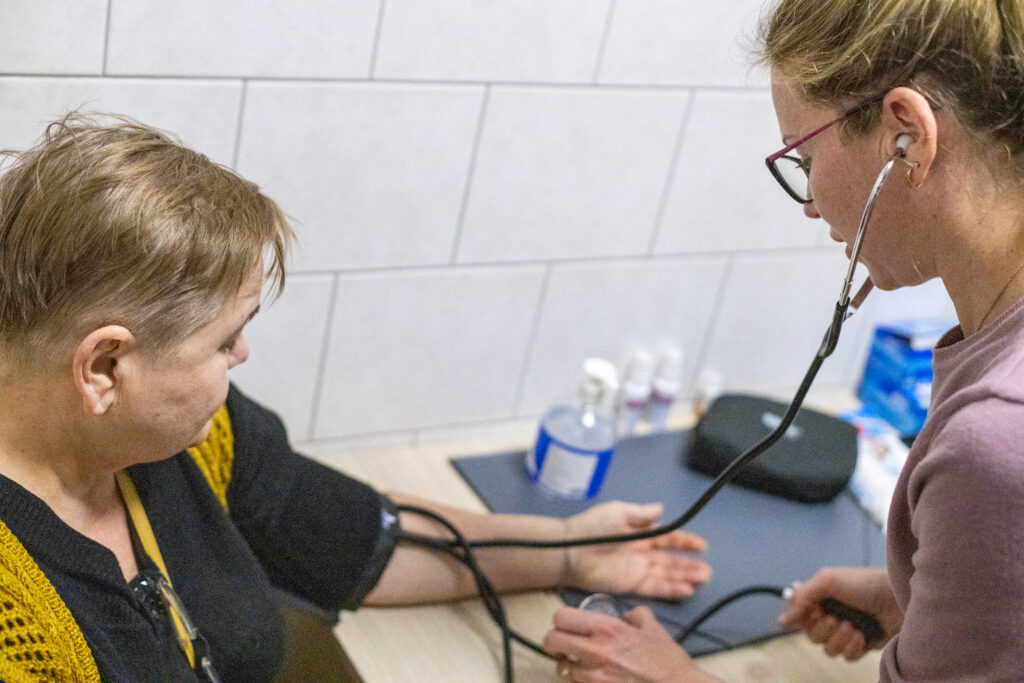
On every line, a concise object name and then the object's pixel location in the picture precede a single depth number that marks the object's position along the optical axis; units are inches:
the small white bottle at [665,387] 68.8
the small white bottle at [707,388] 72.4
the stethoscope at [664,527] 36.9
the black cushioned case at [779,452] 64.1
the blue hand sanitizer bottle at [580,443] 60.1
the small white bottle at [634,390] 67.9
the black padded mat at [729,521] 55.7
